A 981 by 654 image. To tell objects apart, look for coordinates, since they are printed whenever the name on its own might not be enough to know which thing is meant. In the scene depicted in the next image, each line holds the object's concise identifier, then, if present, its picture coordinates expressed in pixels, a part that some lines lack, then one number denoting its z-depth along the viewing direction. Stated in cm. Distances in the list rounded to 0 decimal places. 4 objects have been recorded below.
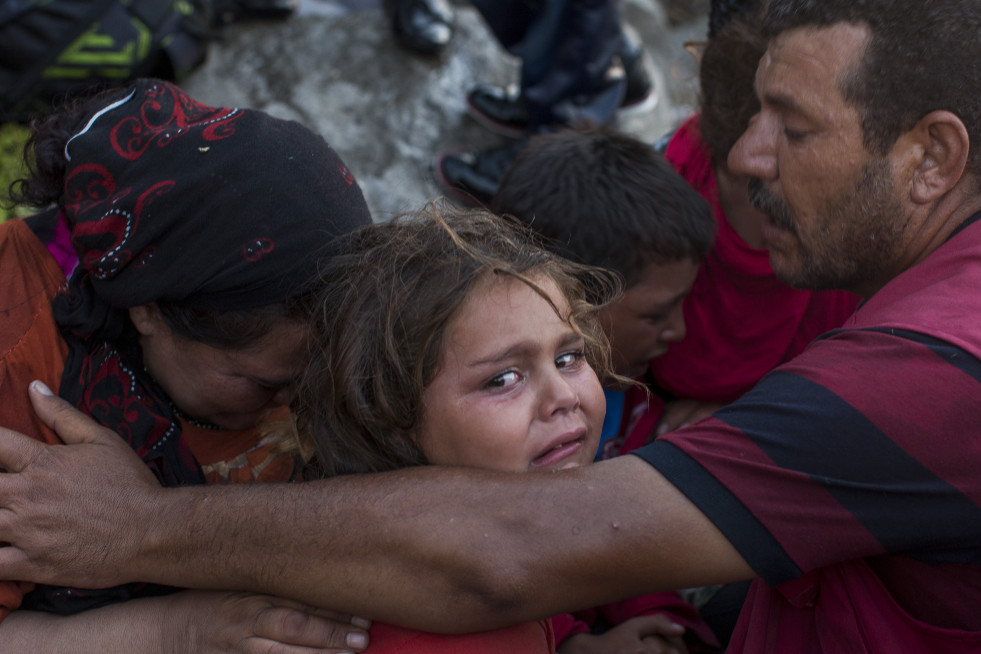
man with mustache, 111
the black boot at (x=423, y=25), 261
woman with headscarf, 125
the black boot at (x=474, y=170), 225
